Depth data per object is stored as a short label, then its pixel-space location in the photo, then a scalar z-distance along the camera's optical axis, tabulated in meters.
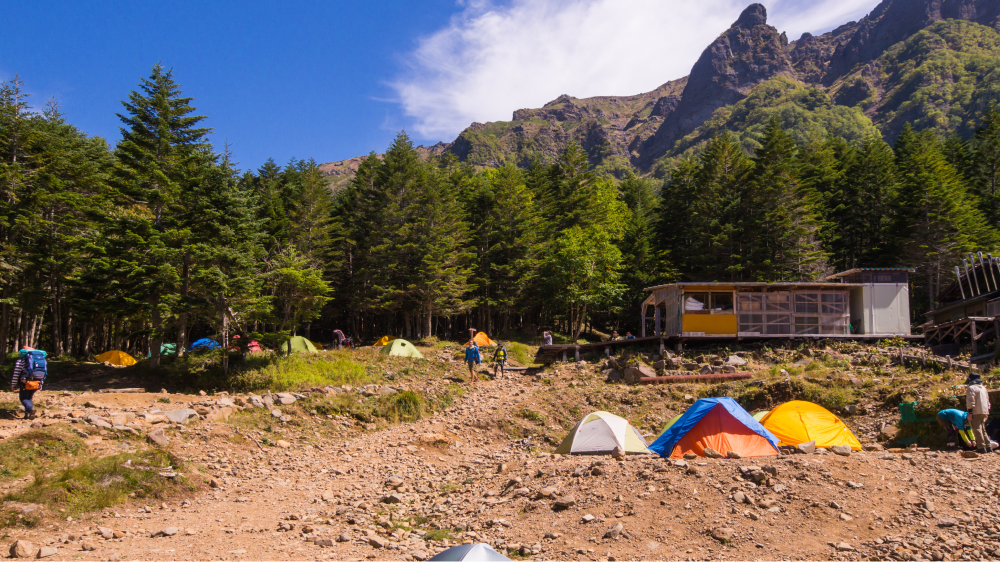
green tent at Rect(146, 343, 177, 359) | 33.38
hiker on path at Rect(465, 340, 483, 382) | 23.45
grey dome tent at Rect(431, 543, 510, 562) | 5.96
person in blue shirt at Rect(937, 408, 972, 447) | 10.88
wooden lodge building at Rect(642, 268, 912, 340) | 25.12
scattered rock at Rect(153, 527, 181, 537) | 8.14
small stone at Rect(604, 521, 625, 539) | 7.82
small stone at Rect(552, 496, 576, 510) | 8.89
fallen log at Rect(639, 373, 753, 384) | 20.73
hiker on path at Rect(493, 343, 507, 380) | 25.03
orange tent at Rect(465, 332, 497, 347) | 34.49
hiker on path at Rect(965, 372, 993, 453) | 10.53
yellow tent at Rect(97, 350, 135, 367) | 29.23
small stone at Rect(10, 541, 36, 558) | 7.14
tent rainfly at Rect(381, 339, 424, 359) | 26.50
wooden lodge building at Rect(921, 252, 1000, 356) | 21.22
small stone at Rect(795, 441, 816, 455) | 11.40
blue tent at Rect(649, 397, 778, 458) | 11.96
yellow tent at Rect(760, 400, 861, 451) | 12.89
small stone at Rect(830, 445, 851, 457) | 10.35
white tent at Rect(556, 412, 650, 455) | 12.55
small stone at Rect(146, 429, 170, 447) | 11.95
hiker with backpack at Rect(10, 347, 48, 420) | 12.01
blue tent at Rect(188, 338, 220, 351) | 32.46
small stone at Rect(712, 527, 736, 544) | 7.54
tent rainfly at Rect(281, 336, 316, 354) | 24.91
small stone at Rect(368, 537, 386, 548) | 8.06
